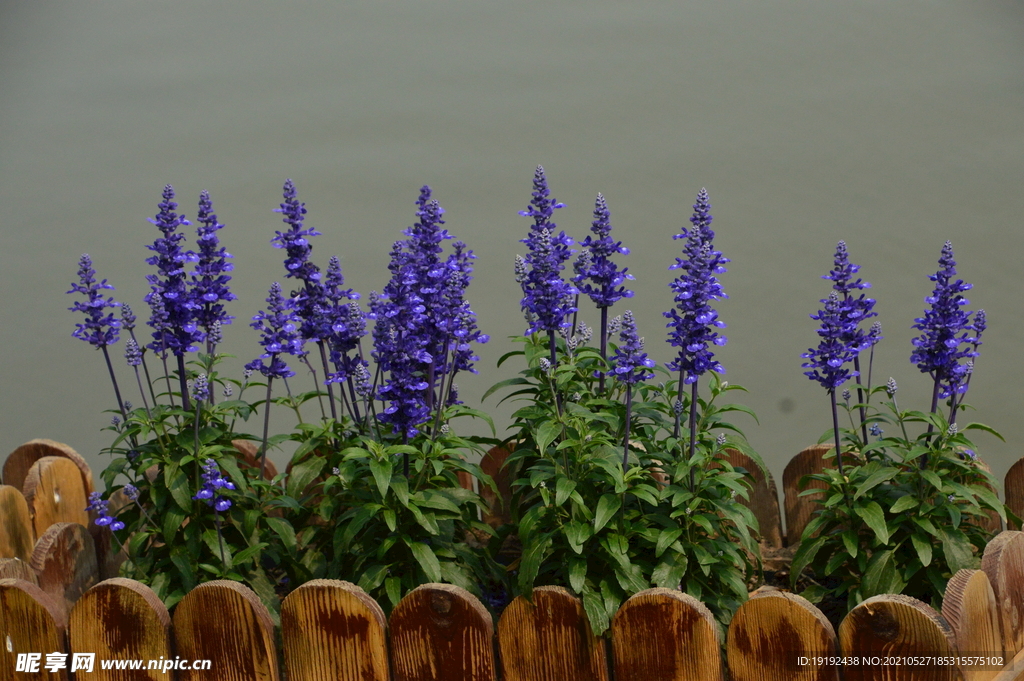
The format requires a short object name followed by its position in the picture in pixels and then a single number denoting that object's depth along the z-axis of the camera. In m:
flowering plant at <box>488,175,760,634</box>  5.65
